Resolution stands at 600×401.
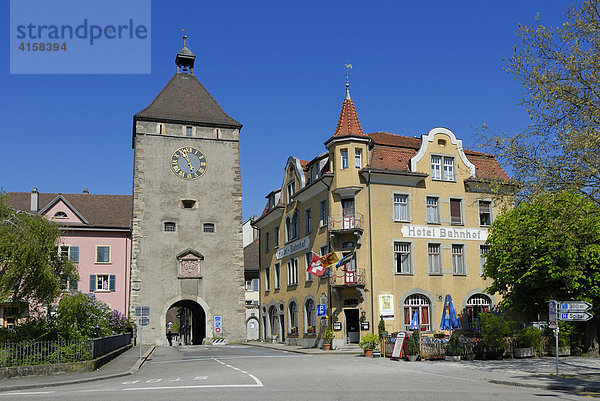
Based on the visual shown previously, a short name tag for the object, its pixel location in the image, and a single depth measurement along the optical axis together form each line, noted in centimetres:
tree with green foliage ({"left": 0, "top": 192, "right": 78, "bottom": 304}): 2167
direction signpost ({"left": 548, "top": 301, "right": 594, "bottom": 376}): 1962
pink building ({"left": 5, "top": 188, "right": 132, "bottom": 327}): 5306
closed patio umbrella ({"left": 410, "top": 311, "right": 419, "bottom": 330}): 3291
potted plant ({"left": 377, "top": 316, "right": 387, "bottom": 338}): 3475
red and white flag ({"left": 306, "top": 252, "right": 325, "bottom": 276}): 3581
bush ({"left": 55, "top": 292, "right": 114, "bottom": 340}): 2350
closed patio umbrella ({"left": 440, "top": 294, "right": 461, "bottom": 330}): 3365
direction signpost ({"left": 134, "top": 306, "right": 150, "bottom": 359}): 3143
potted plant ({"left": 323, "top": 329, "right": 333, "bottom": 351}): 3669
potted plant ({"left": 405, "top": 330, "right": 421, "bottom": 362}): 2728
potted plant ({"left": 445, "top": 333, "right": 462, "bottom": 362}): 2706
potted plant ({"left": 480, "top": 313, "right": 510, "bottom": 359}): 2757
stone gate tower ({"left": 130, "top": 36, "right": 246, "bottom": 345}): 5047
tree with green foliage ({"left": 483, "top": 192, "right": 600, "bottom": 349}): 2503
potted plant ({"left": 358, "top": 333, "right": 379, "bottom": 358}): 3061
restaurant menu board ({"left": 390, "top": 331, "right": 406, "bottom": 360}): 2786
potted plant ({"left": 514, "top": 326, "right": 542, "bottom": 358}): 2806
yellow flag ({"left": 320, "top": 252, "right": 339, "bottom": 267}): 3569
